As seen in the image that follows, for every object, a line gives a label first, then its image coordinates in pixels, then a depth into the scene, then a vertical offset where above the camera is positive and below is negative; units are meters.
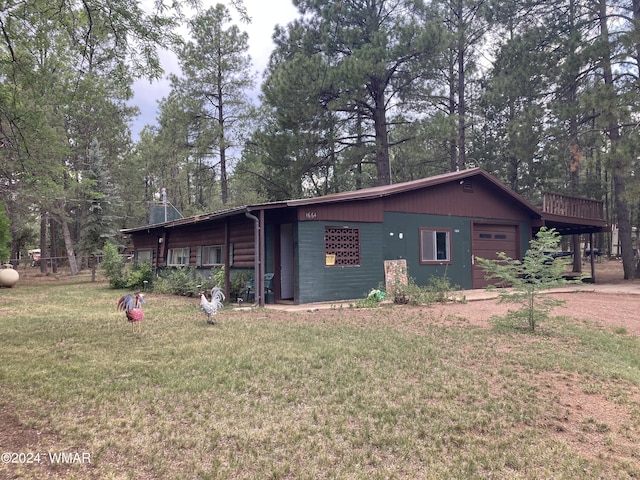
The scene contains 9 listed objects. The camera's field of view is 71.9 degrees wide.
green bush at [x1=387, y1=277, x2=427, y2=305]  10.23 -0.90
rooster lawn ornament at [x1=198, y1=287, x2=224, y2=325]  7.63 -0.79
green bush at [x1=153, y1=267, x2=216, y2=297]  12.83 -0.70
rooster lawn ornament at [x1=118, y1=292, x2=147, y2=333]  6.73 -0.72
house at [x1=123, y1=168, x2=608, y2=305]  10.55 +0.69
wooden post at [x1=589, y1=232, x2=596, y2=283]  15.66 -0.40
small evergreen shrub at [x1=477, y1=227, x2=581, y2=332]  6.46 -0.31
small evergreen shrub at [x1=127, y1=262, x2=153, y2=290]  16.14 -0.62
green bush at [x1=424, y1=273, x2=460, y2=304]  10.48 -0.88
